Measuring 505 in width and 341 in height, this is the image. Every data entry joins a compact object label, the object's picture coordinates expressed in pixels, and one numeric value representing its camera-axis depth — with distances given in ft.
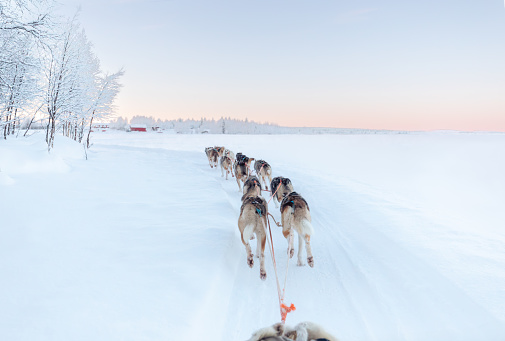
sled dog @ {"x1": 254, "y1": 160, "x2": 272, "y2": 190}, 32.76
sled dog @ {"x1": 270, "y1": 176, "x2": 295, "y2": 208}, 22.25
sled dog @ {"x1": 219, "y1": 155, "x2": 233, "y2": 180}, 38.66
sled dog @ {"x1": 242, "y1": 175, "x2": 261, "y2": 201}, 20.02
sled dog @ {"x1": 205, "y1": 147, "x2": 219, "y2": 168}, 48.34
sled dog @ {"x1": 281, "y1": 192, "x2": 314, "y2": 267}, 12.96
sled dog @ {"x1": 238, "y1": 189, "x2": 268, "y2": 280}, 12.60
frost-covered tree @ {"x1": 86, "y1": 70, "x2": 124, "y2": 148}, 68.36
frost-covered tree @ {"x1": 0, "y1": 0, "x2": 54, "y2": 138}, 19.10
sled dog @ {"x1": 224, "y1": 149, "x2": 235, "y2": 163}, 40.95
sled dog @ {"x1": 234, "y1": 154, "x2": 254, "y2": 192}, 31.19
